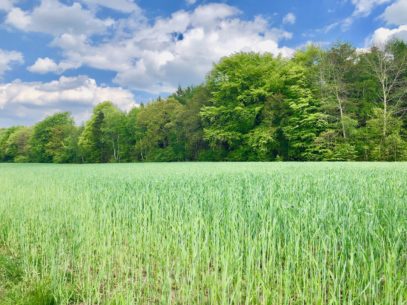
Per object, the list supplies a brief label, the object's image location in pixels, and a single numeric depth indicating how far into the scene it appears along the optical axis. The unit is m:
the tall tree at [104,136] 64.88
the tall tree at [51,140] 75.00
